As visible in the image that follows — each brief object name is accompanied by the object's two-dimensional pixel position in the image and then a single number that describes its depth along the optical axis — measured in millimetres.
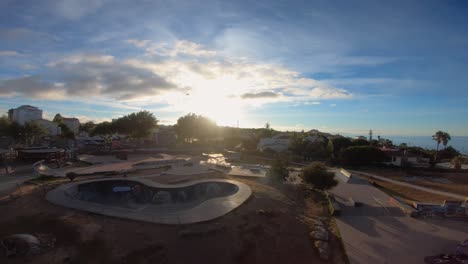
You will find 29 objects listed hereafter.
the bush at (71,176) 16789
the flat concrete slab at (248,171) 21456
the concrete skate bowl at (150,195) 11469
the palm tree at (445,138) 46094
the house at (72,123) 85562
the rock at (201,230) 8977
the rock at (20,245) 7543
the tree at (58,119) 82412
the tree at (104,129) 54656
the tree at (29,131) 36531
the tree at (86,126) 92375
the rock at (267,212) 11570
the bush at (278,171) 19422
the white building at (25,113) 74625
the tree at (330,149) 40556
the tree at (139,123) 51062
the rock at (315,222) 11292
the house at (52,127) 64688
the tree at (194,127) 46712
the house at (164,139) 46216
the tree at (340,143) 50344
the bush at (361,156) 36281
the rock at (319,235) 9862
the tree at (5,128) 35812
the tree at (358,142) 50394
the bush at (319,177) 16750
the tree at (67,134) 56609
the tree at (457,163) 33538
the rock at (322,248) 8699
